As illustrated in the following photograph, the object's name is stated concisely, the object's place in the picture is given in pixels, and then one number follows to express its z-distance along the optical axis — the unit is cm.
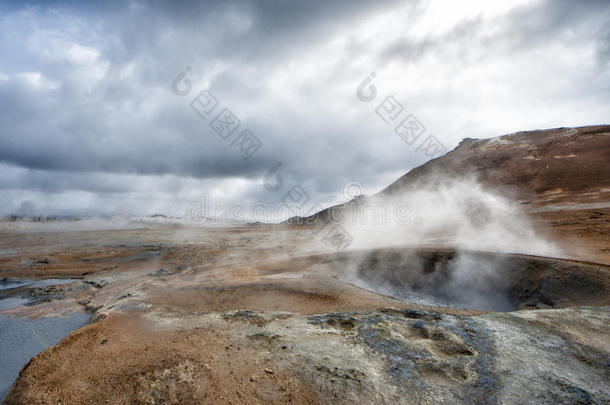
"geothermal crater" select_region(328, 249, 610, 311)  820
